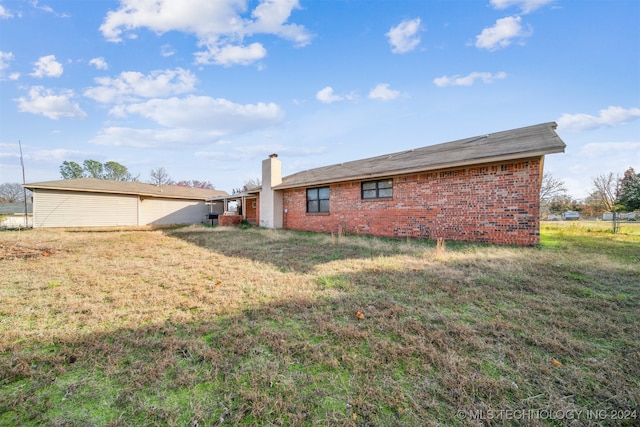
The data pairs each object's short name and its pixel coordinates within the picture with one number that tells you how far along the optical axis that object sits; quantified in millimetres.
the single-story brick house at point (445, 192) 6999
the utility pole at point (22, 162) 18312
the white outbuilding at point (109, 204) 16141
